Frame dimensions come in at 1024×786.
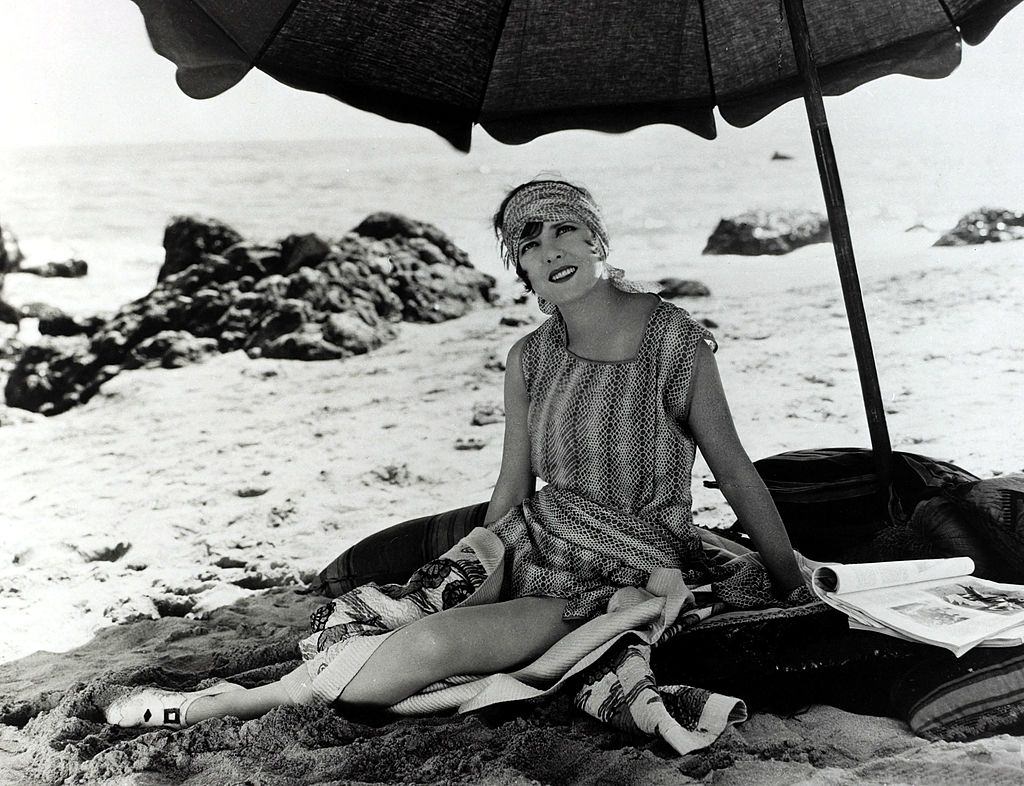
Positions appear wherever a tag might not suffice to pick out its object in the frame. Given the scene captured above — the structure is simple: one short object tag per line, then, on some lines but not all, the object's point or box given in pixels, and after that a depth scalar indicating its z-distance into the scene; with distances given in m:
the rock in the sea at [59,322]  7.75
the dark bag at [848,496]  3.14
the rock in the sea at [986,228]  8.02
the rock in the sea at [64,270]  8.03
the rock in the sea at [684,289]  8.41
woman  2.45
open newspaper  2.25
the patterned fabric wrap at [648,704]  2.10
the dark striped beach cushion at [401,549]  3.39
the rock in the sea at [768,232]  8.84
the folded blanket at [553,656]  2.17
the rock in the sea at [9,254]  7.85
